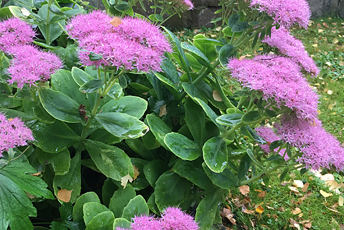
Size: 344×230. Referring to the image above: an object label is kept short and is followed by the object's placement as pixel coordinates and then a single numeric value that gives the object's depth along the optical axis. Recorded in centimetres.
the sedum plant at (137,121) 43
